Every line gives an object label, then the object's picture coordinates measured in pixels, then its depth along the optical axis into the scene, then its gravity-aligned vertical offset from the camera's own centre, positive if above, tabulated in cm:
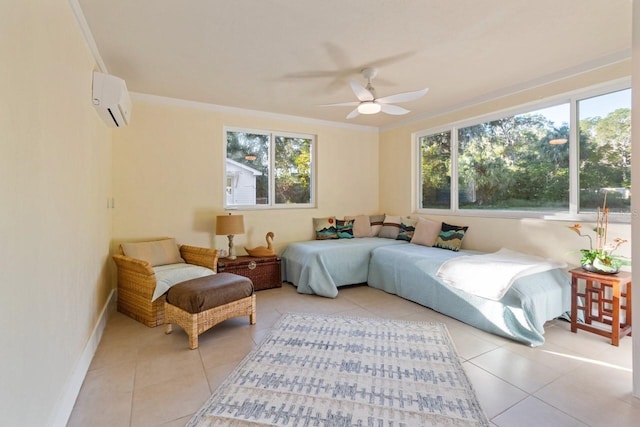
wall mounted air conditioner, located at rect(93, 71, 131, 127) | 241 +93
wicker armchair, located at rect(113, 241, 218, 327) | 280 -77
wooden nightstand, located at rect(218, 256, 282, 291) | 373 -75
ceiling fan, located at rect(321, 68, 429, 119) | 275 +105
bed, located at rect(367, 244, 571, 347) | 246 -82
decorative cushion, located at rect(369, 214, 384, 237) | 494 -22
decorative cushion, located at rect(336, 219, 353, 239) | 471 -29
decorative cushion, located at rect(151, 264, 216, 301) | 279 -63
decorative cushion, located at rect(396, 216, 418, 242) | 449 -29
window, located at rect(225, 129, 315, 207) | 429 +61
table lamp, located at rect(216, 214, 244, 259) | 375 -19
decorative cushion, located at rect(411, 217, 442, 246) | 414 -31
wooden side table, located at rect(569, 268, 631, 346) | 242 -79
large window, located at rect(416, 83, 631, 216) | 280 +56
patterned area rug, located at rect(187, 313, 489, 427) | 159 -108
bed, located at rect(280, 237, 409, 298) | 371 -70
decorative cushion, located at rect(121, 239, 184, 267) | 322 -46
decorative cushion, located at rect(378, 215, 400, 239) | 473 -28
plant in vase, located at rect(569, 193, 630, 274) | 253 -37
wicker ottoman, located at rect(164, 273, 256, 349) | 241 -79
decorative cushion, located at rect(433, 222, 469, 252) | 388 -36
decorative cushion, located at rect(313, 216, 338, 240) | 467 -29
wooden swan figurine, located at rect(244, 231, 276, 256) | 403 -54
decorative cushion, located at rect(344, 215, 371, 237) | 485 -26
